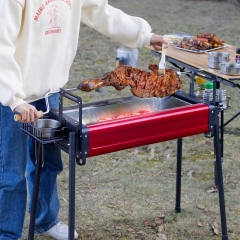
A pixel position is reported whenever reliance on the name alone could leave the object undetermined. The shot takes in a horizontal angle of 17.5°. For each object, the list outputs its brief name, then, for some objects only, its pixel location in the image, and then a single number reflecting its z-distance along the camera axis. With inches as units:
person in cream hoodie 161.2
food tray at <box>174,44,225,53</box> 275.7
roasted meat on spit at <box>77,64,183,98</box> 191.2
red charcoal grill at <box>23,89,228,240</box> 166.5
